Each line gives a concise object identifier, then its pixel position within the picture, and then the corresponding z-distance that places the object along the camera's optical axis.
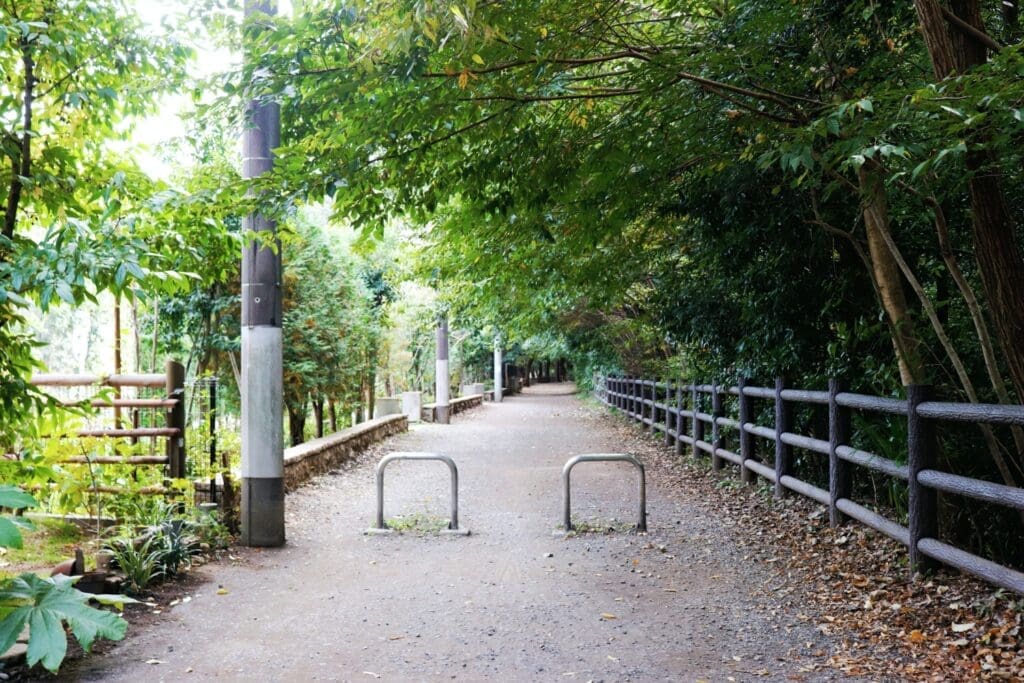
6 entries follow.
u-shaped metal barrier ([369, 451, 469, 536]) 8.53
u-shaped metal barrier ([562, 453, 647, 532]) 8.50
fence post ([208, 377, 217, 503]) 8.10
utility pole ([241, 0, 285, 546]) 7.77
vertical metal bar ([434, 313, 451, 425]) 24.66
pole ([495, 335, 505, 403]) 40.51
